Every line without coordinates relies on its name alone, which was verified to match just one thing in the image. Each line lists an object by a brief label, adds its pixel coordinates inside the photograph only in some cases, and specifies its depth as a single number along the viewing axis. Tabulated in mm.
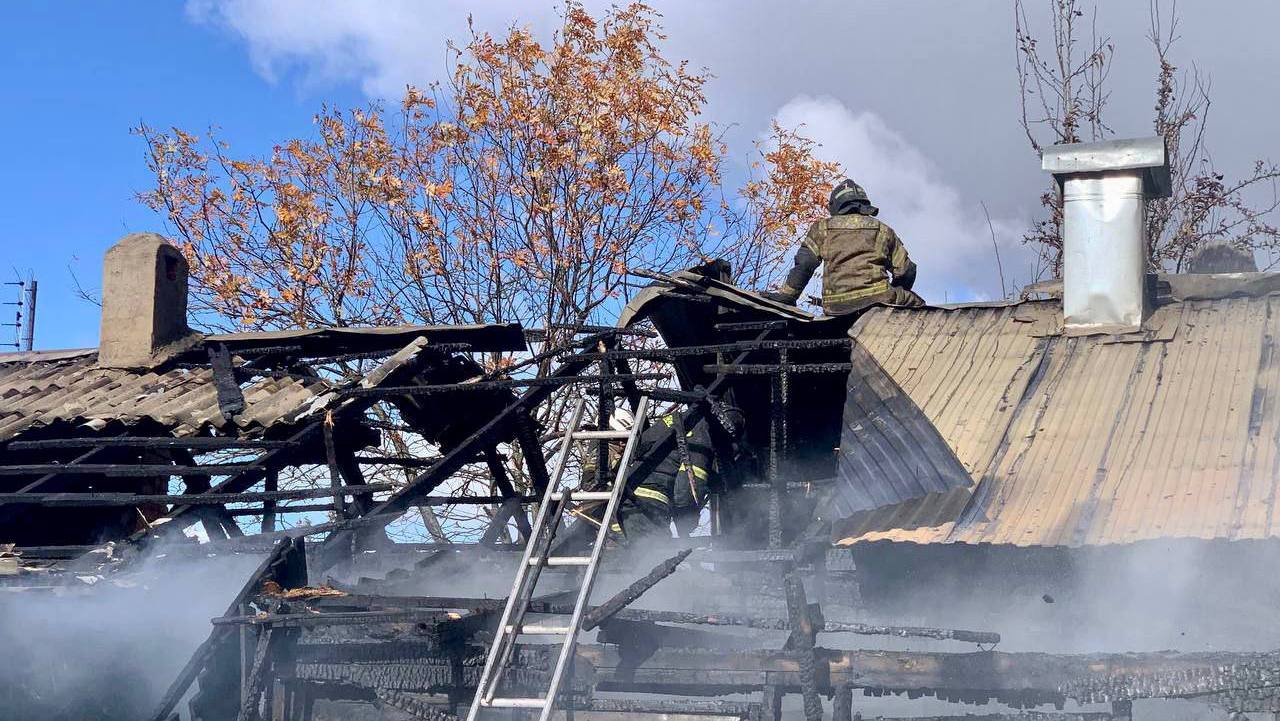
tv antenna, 30311
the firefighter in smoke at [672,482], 11133
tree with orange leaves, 17500
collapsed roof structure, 8141
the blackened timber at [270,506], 10664
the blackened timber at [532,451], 10766
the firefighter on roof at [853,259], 12383
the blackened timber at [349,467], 11508
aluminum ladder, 7836
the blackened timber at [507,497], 11625
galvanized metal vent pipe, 10992
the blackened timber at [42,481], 9766
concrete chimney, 11656
